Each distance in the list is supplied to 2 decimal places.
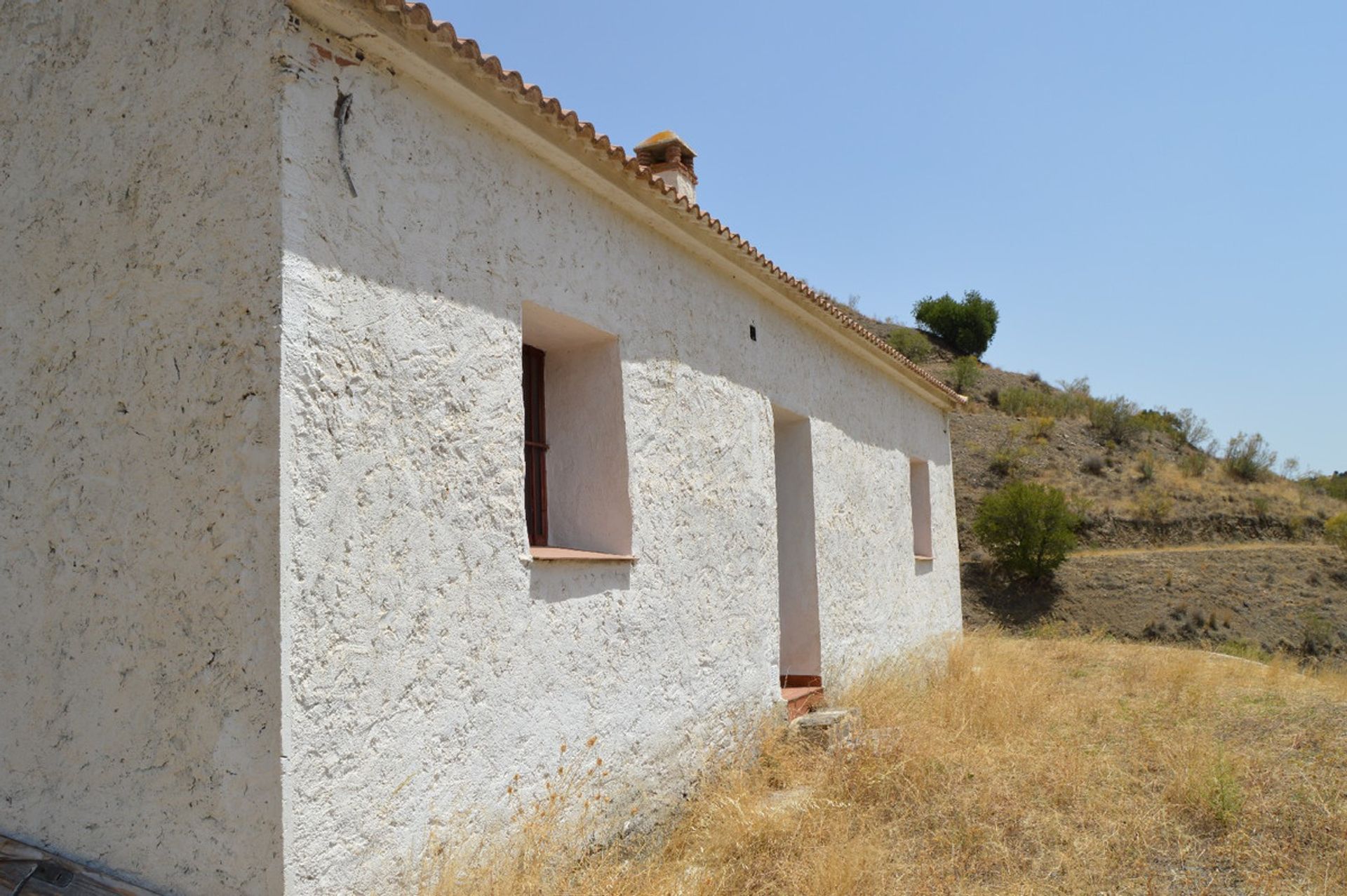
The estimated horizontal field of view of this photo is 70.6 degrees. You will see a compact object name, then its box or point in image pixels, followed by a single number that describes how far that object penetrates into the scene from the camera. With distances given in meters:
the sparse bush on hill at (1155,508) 22.06
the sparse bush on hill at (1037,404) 28.09
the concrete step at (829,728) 6.47
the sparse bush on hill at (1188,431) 28.38
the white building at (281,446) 3.24
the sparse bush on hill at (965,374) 28.55
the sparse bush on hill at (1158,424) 27.52
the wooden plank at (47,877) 3.34
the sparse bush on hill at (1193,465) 24.75
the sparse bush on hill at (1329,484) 25.62
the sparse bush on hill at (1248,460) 25.58
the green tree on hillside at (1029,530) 19.19
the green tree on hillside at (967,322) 35.34
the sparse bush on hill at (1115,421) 26.78
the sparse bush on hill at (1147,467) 23.94
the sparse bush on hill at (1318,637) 16.16
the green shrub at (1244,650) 13.63
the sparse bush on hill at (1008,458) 23.66
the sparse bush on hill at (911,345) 31.52
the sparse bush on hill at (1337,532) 19.95
